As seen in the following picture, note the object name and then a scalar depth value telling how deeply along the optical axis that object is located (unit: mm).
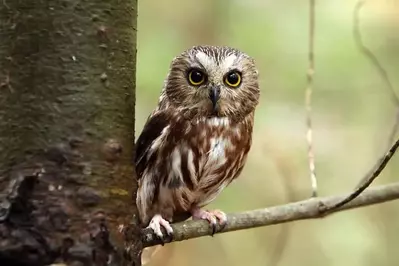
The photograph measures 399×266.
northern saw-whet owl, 4063
